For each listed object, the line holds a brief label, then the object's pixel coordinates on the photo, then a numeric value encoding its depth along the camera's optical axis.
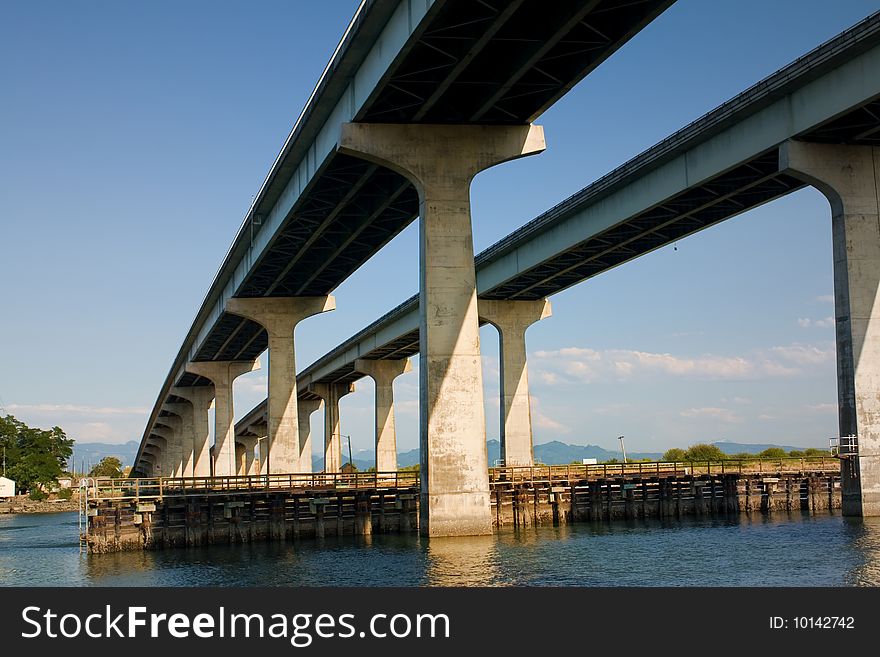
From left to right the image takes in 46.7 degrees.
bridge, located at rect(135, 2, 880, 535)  39.24
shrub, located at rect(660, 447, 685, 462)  107.35
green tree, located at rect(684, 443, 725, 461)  107.14
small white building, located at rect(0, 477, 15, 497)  140.11
